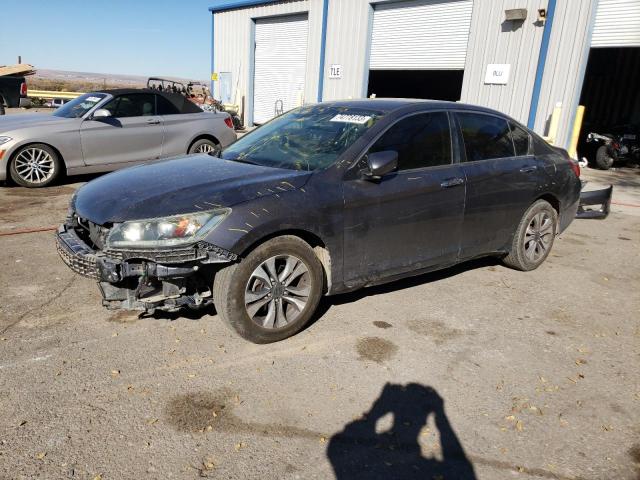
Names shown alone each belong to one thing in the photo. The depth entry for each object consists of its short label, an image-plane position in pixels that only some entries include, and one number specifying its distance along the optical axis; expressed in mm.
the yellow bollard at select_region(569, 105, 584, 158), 11703
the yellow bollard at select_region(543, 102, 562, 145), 11586
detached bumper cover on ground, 6811
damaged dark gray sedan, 3236
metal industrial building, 11461
